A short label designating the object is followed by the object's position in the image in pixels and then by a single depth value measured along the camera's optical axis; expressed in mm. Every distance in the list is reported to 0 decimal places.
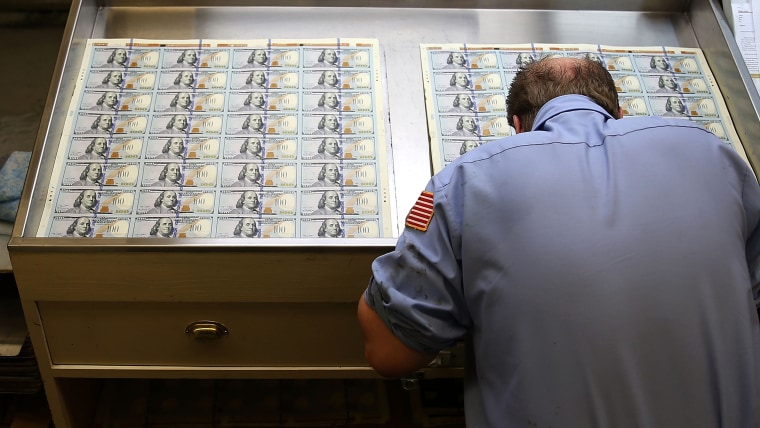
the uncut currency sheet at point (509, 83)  1391
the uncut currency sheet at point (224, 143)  1257
